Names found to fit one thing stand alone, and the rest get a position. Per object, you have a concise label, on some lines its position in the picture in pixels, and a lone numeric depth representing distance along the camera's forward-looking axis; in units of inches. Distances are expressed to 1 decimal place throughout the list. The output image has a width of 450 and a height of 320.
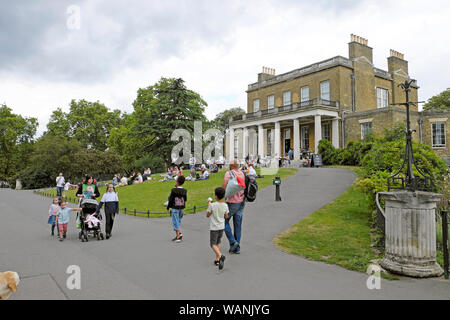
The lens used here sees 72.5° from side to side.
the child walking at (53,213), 391.9
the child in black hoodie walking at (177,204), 335.9
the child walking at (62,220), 362.9
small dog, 112.6
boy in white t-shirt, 247.3
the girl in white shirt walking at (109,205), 364.8
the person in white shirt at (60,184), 910.4
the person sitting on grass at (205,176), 940.0
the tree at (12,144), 2293.3
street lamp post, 226.1
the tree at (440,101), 1678.6
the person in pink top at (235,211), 277.9
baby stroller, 350.6
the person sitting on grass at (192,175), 941.0
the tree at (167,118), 1464.1
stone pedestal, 217.8
